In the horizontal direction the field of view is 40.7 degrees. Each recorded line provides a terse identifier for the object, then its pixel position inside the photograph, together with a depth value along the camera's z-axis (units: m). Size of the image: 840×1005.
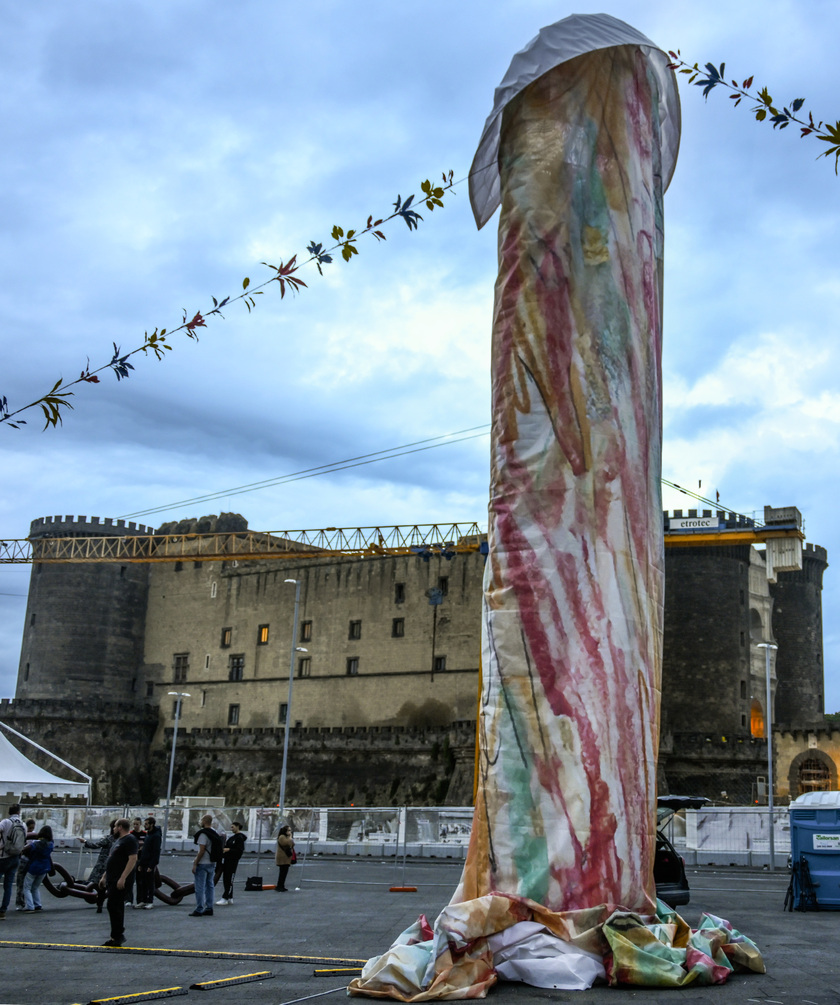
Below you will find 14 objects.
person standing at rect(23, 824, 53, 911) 16.09
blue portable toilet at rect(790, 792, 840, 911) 15.74
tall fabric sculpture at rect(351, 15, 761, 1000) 8.80
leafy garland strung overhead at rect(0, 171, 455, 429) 5.32
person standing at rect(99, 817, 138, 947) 11.44
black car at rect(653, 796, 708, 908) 14.67
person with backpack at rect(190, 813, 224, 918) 15.01
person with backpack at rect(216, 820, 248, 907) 17.02
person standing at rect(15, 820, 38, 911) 16.11
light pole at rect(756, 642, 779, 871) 34.76
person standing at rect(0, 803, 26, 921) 15.09
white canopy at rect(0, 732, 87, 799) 20.84
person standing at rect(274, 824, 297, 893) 19.62
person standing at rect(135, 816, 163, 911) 16.52
